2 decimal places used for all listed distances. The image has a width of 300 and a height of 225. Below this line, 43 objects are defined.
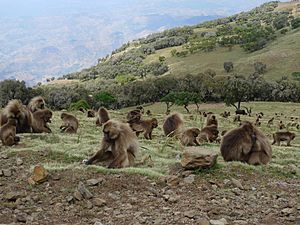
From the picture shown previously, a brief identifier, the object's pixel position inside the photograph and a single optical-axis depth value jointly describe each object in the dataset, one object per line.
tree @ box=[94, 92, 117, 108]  78.50
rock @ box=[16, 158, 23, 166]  11.73
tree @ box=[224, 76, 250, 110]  71.06
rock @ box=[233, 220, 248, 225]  8.29
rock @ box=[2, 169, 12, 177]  10.80
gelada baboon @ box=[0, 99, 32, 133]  16.39
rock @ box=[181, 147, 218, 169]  10.98
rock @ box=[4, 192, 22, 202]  9.30
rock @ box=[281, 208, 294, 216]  8.81
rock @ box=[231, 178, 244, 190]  10.36
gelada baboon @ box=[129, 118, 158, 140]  20.19
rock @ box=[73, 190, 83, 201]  9.20
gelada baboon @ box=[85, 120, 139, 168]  11.50
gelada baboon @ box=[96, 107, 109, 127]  20.95
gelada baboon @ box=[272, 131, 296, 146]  24.23
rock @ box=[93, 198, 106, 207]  9.04
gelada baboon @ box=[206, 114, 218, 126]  22.24
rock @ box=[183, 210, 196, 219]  8.45
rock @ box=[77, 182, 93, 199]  9.30
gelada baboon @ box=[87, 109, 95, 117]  31.51
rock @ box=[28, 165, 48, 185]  10.07
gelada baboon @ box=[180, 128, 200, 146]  17.41
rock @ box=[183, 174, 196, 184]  10.35
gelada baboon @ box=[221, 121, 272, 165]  12.81
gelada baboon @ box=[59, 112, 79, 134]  19.64
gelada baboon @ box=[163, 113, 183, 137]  20.27
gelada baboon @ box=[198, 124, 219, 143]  19.41
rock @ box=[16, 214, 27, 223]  8.33
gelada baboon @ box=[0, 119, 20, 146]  14.43
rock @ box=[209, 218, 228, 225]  8.16
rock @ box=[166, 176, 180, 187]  10.21
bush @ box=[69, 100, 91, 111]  53.23
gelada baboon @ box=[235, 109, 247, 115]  59.51
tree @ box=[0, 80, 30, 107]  64.69
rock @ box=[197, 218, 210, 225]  8.09
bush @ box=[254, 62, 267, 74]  124.61
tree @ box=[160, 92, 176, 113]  68.89
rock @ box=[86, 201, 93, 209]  8.94
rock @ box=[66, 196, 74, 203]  9.16
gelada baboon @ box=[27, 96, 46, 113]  19.77
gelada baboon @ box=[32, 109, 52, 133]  17.99
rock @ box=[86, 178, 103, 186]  9.95
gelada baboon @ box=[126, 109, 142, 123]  20.83
